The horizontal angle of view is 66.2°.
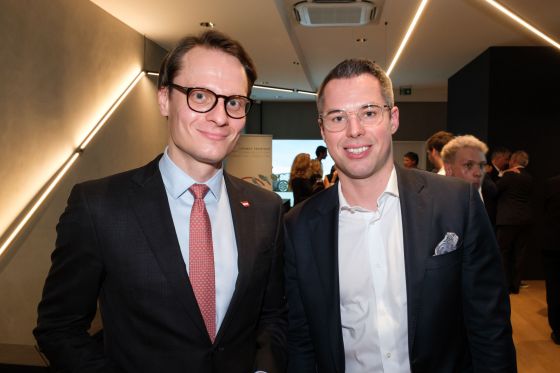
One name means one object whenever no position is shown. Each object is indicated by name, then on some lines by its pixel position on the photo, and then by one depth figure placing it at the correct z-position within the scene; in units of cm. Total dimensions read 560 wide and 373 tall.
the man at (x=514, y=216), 600
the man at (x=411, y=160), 755
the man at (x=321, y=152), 789
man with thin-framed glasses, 155
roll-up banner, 996
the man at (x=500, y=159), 656
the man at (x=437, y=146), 430
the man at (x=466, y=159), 331
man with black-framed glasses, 130
